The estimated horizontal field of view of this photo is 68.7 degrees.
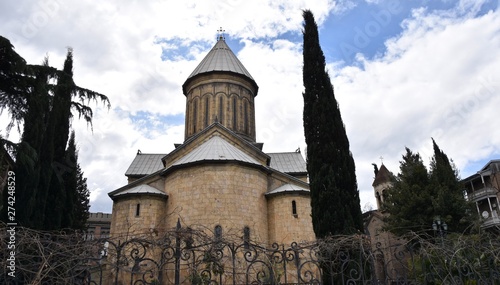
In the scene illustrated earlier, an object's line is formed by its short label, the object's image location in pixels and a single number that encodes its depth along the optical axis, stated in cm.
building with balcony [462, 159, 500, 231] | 2081
